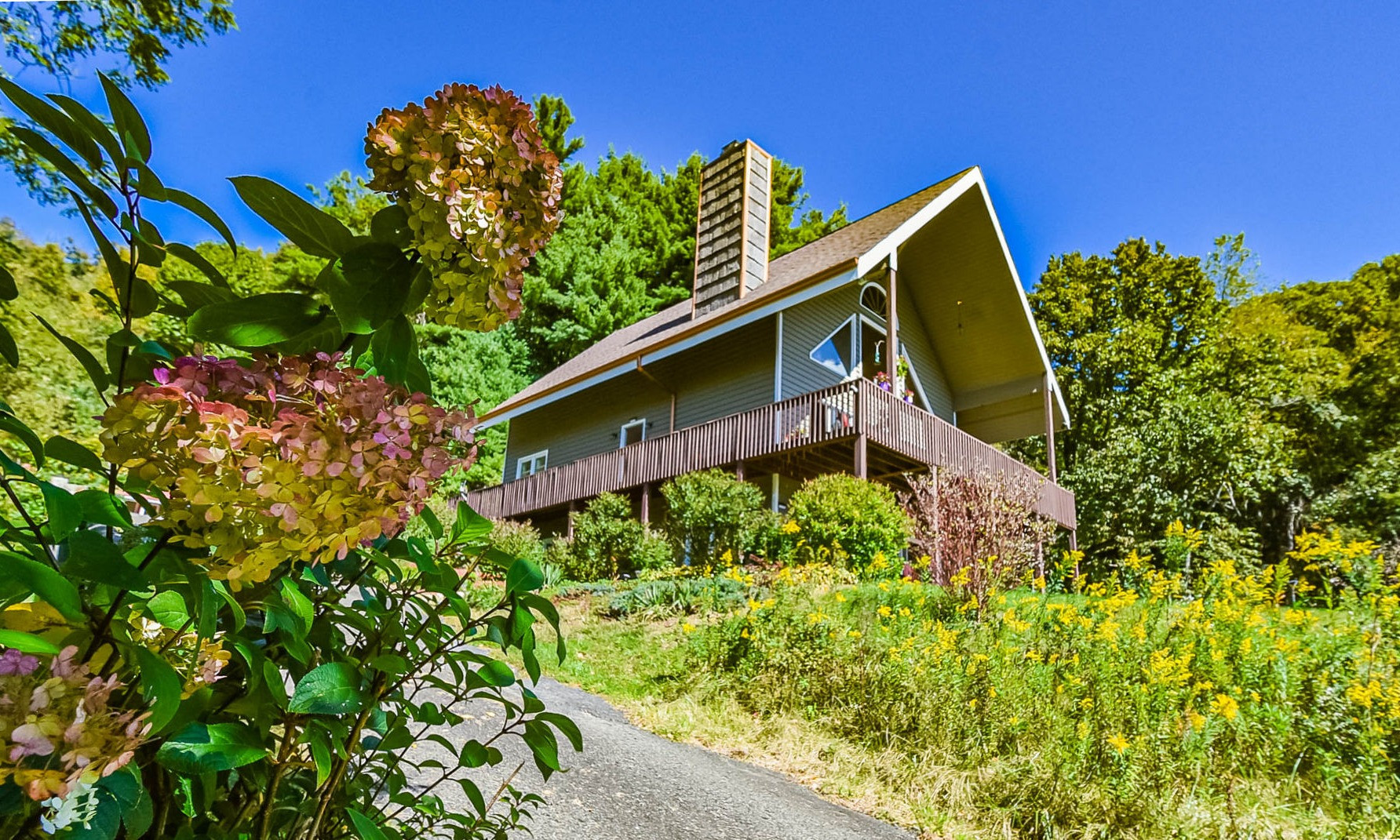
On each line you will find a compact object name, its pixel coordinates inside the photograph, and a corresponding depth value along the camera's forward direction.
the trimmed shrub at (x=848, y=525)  10.75
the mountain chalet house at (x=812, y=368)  13.84
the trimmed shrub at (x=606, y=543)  14.05
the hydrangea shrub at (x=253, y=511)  0.64
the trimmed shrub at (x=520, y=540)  13.53
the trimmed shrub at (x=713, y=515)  12.21
